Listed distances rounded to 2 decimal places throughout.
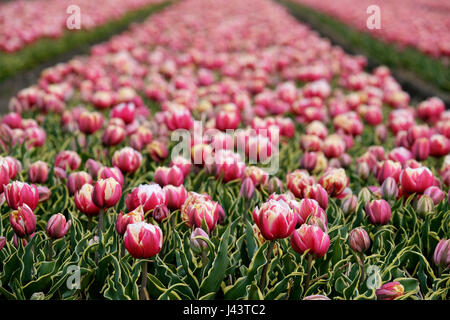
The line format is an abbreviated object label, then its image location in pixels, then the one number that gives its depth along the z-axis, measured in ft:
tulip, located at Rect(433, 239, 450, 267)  11.05
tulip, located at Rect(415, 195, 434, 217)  11.51
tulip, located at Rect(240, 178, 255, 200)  11.67
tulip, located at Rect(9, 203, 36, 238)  11.02
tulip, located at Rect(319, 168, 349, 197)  11.69
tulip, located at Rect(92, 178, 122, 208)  11.11
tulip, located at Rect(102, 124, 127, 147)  12.51
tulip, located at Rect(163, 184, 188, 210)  11.33
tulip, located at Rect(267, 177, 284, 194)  11.87
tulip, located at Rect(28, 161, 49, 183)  11.84
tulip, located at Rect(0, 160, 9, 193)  11.26
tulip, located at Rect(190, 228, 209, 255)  10.95
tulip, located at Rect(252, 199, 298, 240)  10.77
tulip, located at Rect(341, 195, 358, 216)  11.63
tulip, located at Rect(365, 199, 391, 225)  11.35
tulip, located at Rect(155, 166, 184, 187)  11.61
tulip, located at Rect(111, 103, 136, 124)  12.97
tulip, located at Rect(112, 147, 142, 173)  11.95
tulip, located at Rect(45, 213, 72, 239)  11.08
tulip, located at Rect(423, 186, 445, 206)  11.63
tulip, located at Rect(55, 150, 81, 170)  12.17
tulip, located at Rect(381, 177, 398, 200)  11.71
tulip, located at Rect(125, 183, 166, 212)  11.15
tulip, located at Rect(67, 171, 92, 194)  11.62
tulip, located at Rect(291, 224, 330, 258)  10.84
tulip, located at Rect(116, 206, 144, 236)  10.88
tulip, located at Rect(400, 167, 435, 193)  11.62
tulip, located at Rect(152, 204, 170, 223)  11.16
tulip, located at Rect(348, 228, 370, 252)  11.05
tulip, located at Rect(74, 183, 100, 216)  11.23
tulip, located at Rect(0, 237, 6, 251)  10.91
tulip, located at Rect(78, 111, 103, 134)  12.67
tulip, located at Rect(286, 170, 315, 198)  11.57
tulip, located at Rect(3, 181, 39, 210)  11.13
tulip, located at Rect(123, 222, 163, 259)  10.71
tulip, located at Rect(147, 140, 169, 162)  12.35
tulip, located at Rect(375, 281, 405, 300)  10.75
